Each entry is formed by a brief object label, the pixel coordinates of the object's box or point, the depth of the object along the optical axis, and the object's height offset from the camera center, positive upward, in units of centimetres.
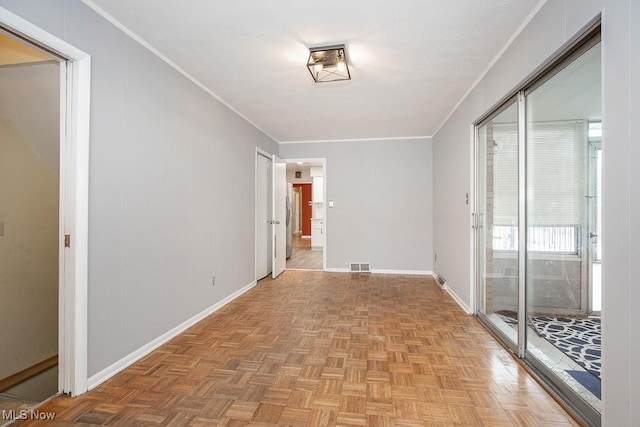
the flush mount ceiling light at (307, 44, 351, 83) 257 +136
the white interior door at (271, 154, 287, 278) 537 -9
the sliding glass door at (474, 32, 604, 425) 186 -10
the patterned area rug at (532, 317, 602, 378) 197 -88
